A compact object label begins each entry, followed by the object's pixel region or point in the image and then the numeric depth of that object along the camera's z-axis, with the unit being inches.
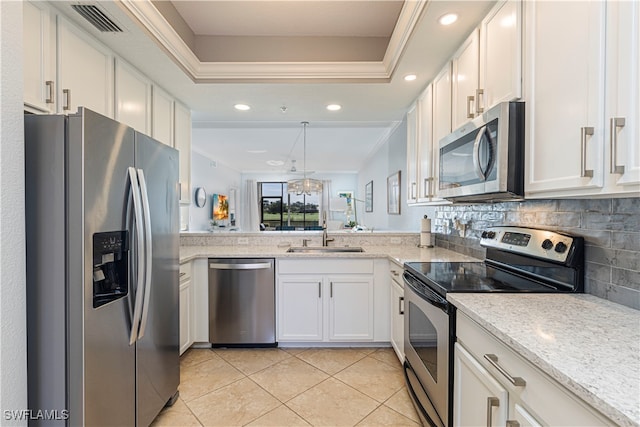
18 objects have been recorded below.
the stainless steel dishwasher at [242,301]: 103.2
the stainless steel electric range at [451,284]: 51.6
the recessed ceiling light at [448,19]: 62.0
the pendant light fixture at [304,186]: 216.8
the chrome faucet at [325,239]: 121.6
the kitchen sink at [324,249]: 117.0
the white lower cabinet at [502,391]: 28.0
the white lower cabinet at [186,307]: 96.0
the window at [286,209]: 391.5
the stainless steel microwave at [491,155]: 50.8
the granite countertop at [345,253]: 90.4
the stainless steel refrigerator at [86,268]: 44.6
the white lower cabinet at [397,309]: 88.6
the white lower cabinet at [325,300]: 103.7
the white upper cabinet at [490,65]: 52.1
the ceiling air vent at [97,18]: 58.7
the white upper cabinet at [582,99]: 33.4
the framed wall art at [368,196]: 268.2
